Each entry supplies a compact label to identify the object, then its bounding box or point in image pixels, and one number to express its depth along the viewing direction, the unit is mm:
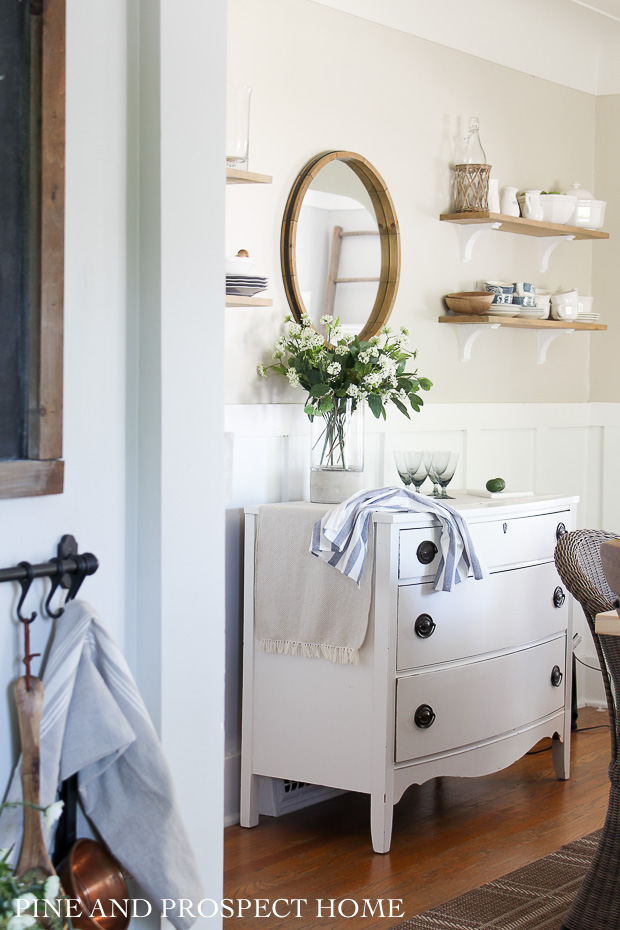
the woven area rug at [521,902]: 2422
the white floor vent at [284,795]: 3105
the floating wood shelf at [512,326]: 3699
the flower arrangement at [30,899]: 1155
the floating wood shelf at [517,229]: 3672
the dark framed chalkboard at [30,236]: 1392
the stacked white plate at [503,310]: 3781
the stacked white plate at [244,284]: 2801
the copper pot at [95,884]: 1424
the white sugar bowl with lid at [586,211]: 4172
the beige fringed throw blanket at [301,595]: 2832
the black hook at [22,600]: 1404
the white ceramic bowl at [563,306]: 4133
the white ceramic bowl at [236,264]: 2793
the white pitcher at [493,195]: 3789
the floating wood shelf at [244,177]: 2744
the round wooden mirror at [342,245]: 3207
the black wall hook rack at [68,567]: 1437
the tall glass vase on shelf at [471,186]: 3686
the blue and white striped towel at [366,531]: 2770
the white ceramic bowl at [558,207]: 4039
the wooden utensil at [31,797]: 1354
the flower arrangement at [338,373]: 3027
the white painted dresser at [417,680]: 2799
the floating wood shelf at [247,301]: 2783
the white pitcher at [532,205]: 3979
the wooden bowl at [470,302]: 3666
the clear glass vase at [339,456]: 3084
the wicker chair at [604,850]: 2270
